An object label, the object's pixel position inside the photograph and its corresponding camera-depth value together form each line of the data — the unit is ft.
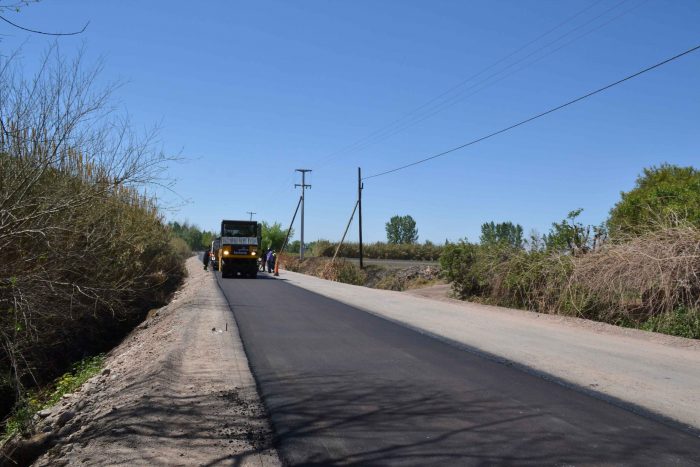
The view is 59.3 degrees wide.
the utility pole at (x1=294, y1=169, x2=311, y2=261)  202.63
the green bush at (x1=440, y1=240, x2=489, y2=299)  76.43
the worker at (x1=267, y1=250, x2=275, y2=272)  153.17
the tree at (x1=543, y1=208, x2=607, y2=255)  62.28
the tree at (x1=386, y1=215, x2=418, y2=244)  467.52
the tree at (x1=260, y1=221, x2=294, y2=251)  267.39
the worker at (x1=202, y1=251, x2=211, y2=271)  145.79
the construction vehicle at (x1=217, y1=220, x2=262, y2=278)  118.93
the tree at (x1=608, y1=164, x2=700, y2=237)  54.65
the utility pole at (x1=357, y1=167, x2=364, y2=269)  156.63
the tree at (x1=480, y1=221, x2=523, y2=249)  72.88
